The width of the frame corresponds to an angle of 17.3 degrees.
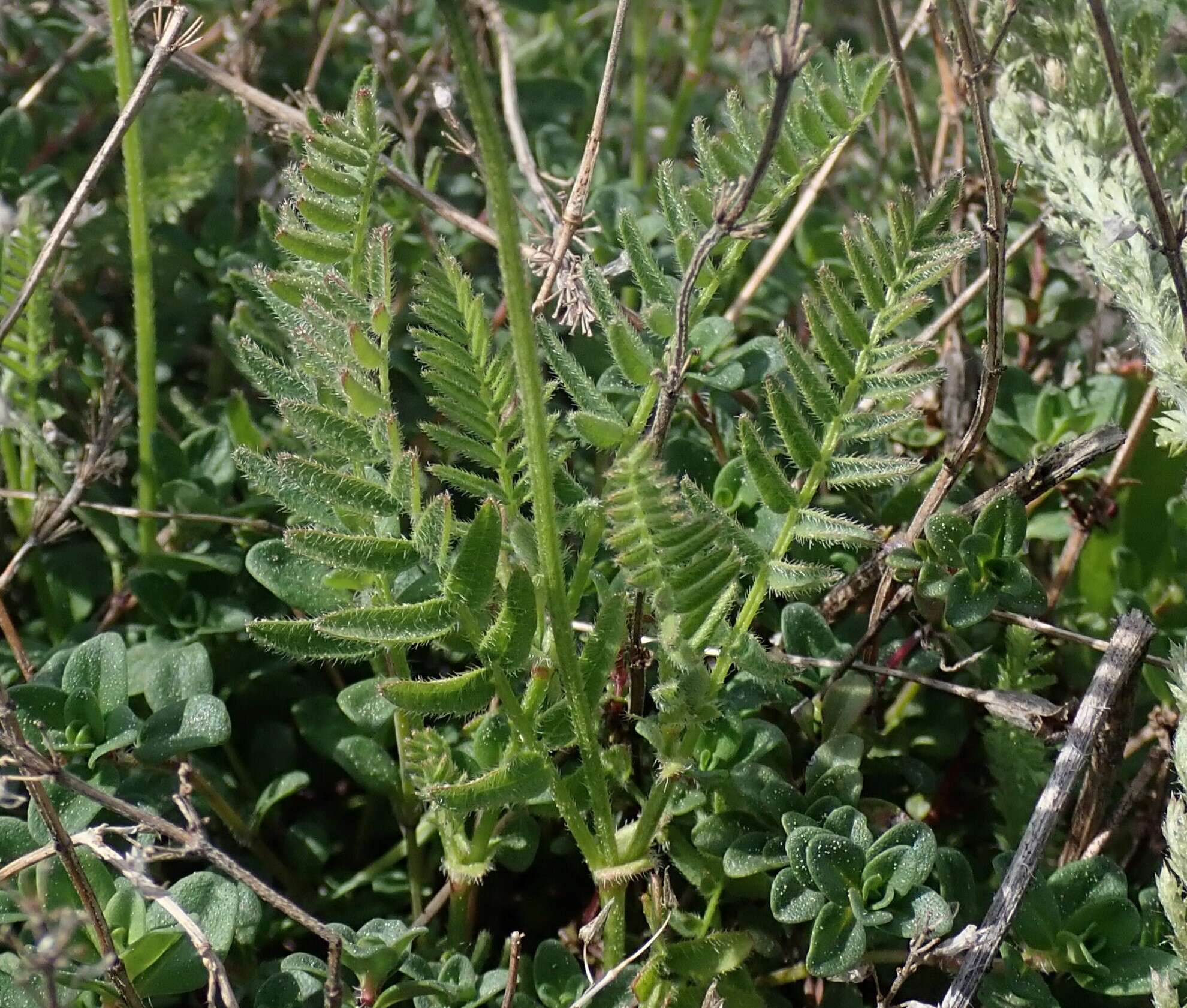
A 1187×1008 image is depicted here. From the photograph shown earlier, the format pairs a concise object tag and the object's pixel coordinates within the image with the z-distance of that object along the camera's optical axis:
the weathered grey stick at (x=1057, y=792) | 0.36
